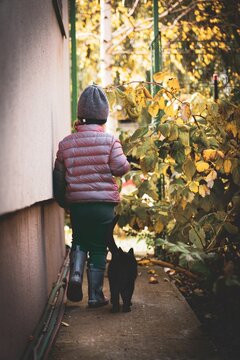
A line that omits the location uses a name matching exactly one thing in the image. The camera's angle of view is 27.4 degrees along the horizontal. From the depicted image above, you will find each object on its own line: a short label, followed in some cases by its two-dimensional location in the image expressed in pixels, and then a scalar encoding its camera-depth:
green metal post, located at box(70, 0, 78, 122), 6.28
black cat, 3.70
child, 3.78
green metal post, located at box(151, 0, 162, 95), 5.95
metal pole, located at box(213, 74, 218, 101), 5.94
